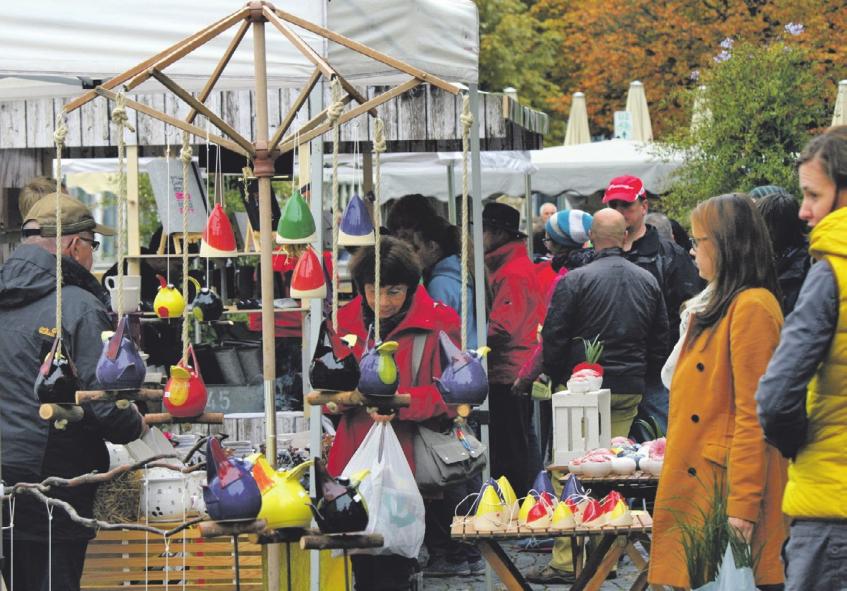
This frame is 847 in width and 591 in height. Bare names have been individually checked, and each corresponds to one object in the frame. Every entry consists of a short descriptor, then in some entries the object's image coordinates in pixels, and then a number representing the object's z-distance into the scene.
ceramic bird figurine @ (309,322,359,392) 8.47
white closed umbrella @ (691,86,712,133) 23.78
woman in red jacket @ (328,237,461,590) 11.59
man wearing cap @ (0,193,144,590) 10.41
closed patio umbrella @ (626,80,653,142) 39.81
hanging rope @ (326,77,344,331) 8.48
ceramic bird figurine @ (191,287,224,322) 12.33
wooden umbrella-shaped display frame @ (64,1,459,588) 8.51
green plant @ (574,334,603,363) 13.87
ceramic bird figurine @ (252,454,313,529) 7.87
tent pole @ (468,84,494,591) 13.37
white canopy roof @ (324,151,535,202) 28.08
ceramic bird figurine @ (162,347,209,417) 9.20
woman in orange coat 8.58
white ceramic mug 13.33
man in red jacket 16.39
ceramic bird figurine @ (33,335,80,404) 8.97
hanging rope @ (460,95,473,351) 9.07
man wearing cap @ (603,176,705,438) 15.43
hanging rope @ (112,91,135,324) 8.64
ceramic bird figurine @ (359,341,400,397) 8.52
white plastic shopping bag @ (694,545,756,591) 8.15
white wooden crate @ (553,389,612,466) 13.08
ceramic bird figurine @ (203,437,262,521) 7.61
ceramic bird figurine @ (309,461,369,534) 7.86
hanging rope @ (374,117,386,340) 8.89
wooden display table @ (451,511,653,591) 10.44
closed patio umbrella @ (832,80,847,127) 26.85
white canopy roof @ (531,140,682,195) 30.92
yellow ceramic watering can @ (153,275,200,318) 10.85
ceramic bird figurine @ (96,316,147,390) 8.80
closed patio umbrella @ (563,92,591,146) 40.09
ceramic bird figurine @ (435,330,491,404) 9.20
